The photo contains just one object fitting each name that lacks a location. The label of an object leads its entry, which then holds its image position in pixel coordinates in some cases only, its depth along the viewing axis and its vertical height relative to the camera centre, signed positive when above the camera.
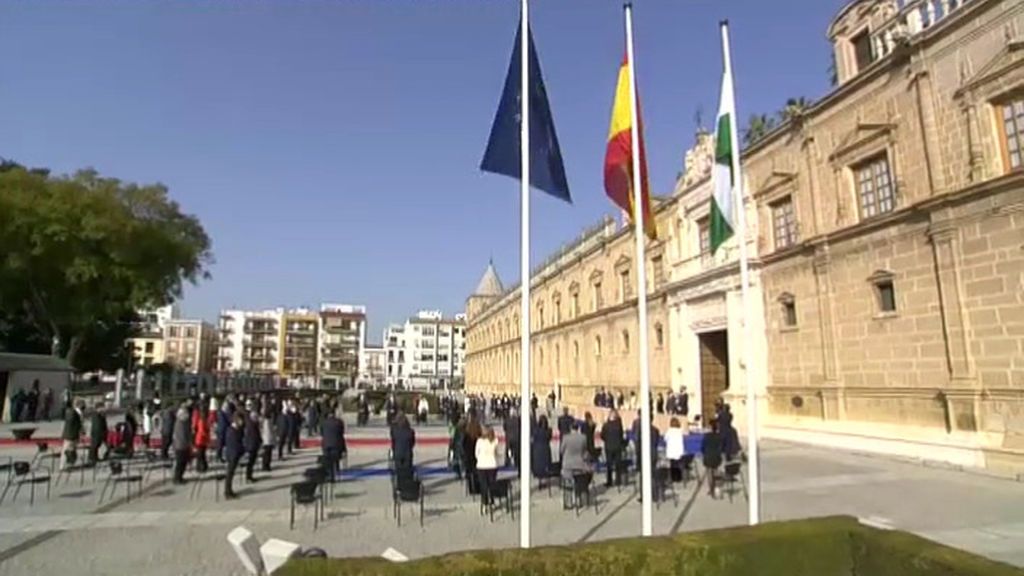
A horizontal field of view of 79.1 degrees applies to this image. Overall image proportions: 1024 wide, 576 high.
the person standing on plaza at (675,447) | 12.78 -1.22
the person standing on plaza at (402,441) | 12.46 -1.01
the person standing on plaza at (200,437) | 14.80 -1.06
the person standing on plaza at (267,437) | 15.63 -1.16
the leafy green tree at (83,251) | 30.50 +7.47
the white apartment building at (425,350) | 122.00 +7.95
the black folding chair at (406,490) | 9.90 -1.57
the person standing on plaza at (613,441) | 13.29 -1.14
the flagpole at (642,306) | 7.83 +1.10
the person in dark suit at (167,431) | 15.76 -0.96
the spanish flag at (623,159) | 9.04 +3.35
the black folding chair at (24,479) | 11.44 -1.60
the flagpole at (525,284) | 7.24 +1.33
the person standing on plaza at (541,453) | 12.64 -1.30
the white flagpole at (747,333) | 8.48 +0.80
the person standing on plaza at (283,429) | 17.91 -1.09
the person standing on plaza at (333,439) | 13.86 -1.08
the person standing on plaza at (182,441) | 13.21 -1.02
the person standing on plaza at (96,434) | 15.37 -0.99
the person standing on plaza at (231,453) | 12.09 -1.18
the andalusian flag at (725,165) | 10.02 +3.60
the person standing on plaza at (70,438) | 15.09 -1.09
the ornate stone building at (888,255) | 13.86 +3.70
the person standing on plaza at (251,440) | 13.57 -1.06
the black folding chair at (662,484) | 11.77 -1.89
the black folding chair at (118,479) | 12.07 -1.78
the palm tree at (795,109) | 20.20 +9.01
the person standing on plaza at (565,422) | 14.77 -0.84
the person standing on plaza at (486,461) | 10.95 -1.25
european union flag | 8.35 +3.35
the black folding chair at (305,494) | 9.58 -1.59
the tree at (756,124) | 37.25 +16.87
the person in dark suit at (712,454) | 12.07 -1.30
